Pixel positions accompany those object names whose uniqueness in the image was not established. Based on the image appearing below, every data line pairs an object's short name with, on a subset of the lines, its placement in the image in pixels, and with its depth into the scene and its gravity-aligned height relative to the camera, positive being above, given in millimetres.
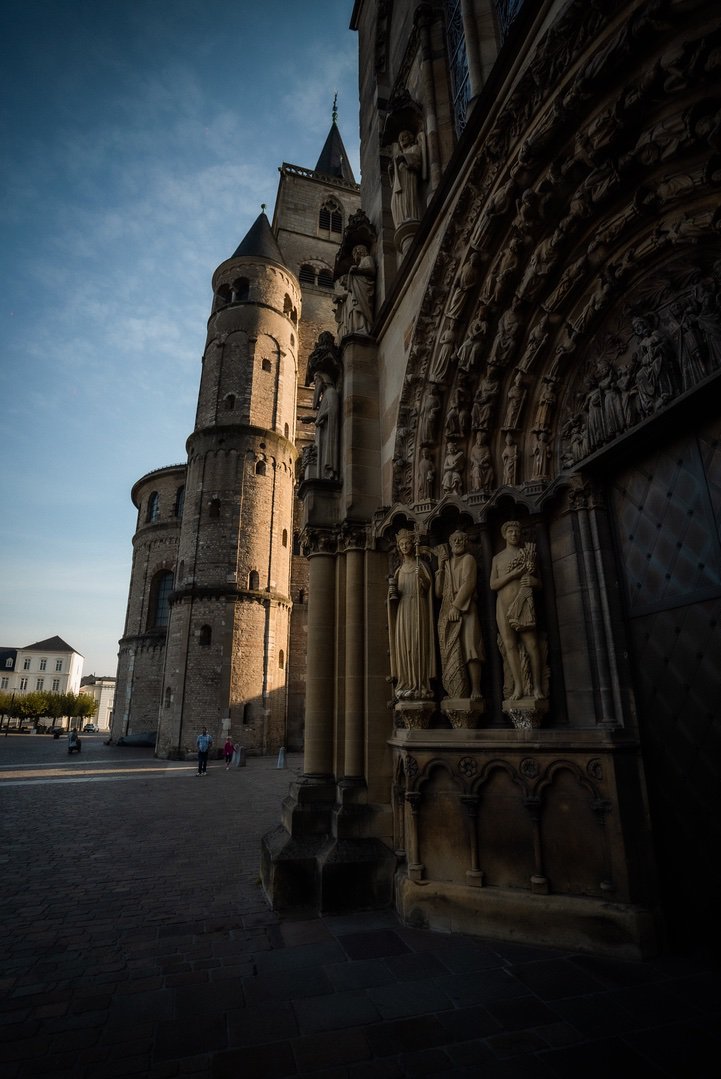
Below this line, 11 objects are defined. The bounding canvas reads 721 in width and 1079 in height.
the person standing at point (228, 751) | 18561 -771
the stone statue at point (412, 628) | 4652 +800
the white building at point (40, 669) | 74812 +7766
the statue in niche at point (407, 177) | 6570 +6271
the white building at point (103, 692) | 95688 +5941
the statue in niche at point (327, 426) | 6633 +3553
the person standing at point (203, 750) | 15484 -622
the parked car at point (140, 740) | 28594 -619
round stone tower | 22828 +8743
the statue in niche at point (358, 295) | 7078 +5344
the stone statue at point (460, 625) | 4441 +781
